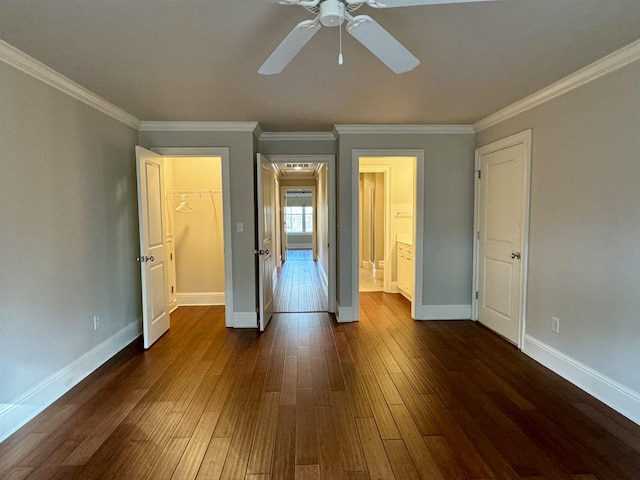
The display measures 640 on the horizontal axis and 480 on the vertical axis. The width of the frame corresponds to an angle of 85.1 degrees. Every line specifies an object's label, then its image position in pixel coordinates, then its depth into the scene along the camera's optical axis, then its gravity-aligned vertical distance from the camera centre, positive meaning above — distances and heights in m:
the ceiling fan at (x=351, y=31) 1.46 +0.84
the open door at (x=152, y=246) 3.38 -0.29
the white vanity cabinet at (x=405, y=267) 5.16 -0.80
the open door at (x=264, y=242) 3.91 -0.30
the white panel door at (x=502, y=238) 3.39 -0.24
